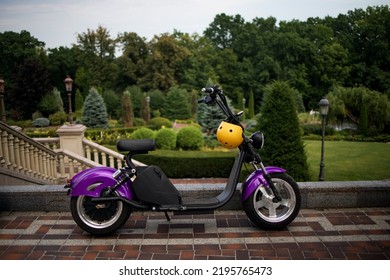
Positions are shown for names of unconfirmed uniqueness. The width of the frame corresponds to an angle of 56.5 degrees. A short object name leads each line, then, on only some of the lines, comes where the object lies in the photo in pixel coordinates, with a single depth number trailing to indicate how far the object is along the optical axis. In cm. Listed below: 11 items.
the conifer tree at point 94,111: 2169
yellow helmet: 344
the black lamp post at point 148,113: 2652
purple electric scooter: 340
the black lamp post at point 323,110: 948
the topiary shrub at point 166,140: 1320
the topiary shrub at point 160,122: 2398
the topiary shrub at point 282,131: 691
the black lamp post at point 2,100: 523
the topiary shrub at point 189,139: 1350
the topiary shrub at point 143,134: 1317
